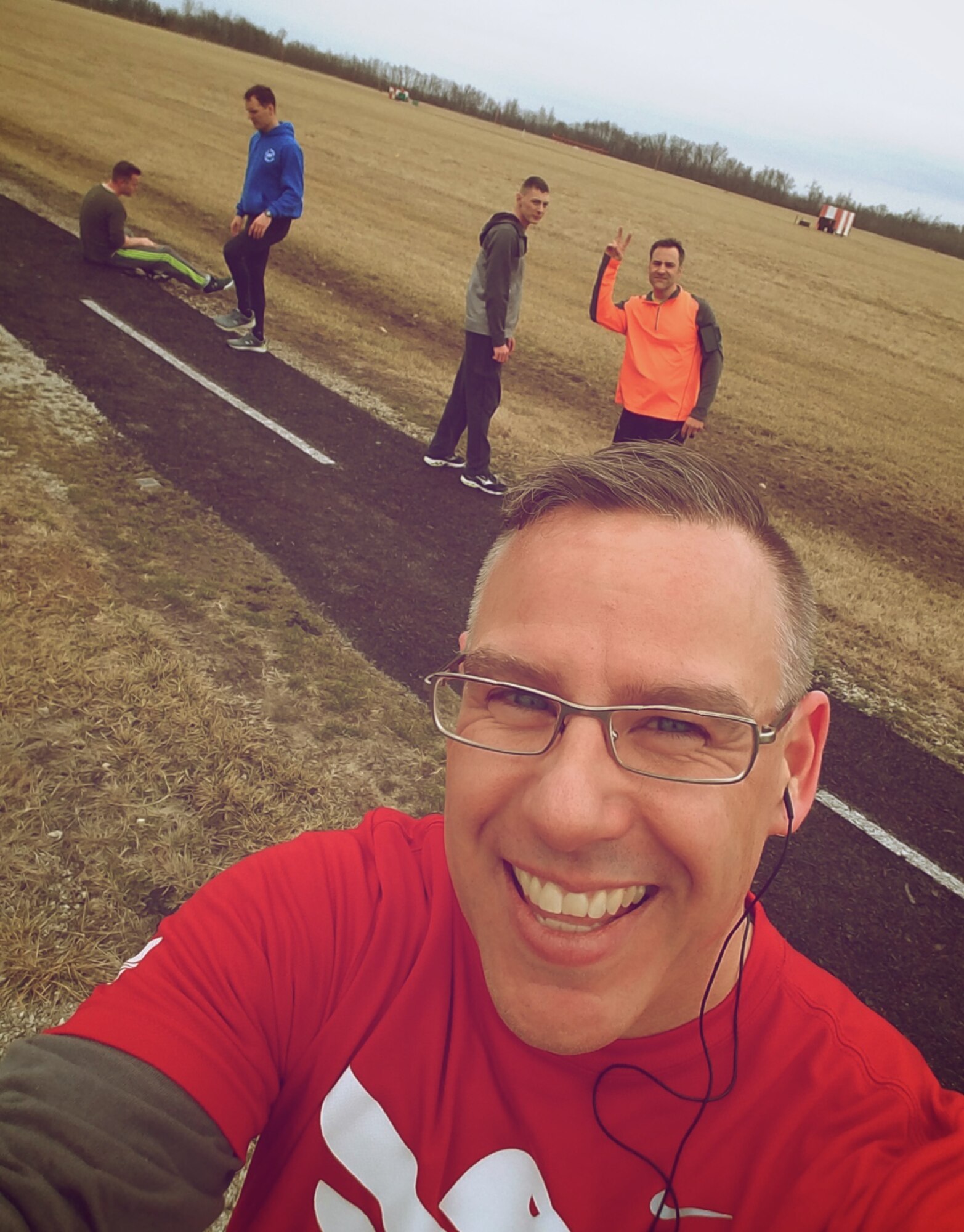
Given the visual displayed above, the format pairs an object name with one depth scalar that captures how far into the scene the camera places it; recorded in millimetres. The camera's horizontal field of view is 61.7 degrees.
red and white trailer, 50406
